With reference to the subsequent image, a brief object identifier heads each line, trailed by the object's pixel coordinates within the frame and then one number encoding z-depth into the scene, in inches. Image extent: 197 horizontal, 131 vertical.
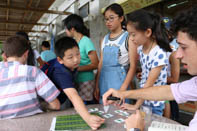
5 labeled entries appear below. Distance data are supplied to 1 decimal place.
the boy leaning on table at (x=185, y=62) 31.3
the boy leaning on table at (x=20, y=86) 45.6
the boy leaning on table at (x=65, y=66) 49.4
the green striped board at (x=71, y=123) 38.9
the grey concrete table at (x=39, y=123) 39.1
